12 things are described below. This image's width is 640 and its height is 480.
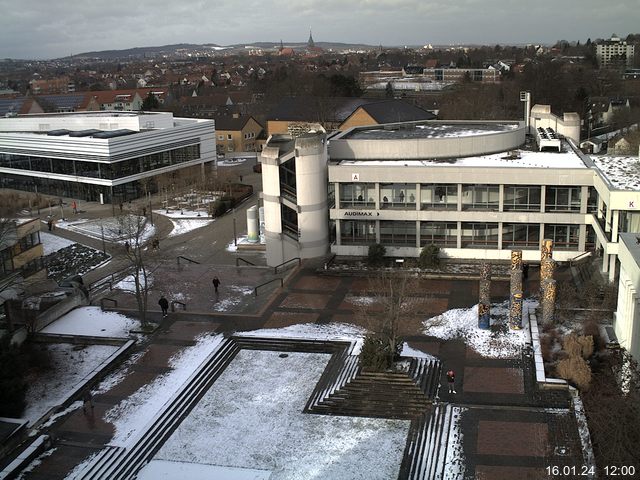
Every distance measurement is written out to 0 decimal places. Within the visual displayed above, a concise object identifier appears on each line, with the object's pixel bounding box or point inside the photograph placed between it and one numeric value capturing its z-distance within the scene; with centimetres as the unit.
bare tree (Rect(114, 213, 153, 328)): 3416
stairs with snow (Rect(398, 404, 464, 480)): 2216
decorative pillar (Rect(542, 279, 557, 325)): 3150
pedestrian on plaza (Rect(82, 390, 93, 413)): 2678
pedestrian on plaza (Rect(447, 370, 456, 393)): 2658
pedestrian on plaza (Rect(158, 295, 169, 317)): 3553
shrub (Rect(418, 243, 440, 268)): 4122
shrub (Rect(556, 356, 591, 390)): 2594
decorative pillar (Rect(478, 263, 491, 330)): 3200
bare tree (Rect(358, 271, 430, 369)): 2816
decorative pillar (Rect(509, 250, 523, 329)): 3152
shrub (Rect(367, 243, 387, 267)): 4247
